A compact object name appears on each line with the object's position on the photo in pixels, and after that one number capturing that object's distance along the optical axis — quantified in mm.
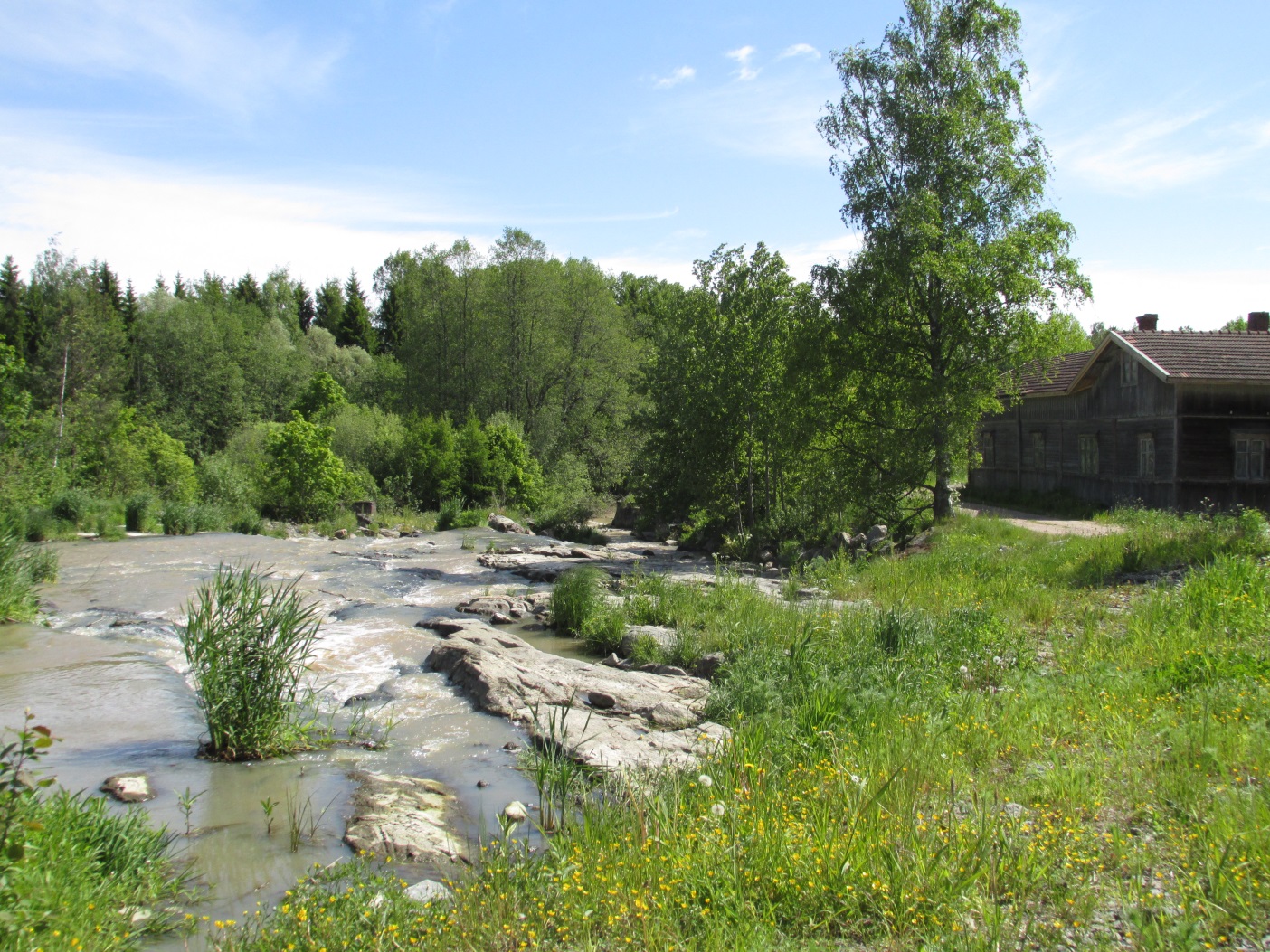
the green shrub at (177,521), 24781
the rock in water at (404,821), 5789
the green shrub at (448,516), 32250
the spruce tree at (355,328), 71750
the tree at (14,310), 46188
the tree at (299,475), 29953
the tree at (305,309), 84562
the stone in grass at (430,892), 4559
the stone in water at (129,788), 6477
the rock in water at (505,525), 32281
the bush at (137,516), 24609
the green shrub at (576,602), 13945
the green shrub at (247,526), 26500
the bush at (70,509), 23531
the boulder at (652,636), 11828
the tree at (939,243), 20531
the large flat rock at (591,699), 7457
